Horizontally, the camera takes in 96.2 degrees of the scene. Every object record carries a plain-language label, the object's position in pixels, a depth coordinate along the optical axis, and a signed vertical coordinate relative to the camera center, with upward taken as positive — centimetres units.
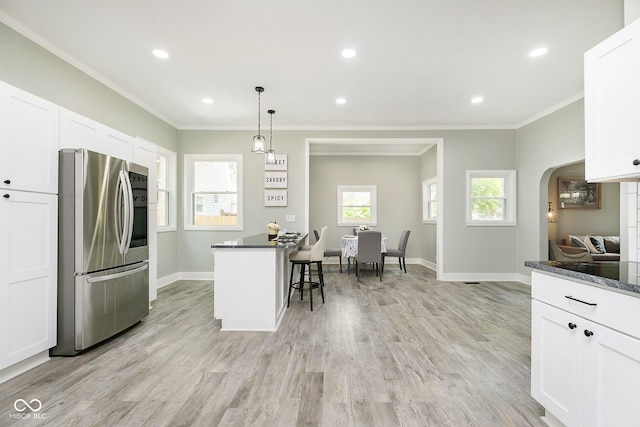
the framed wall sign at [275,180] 530 +63
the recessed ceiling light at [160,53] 294 +167
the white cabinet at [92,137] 258 +78
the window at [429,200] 678 +35
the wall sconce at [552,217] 668 -5
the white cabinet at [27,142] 208 +56
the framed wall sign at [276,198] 529 +30
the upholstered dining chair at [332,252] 613 -81
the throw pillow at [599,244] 597 -61
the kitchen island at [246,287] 301 -77
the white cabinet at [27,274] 206 -46
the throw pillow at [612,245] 609 -64
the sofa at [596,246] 577 -66
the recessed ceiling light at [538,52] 290 +168
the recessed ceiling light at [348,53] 291 +166
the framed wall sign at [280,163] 530 +94
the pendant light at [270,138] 415 +138
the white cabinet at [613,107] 139 +56
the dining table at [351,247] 588 -67
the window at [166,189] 498 +45
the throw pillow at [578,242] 600 -58
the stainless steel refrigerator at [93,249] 246 -32
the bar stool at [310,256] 372 -55
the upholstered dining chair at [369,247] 541 -62
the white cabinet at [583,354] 114 -64
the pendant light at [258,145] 366 +89
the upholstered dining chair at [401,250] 610 -78
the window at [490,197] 537 +33
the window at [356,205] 758 +25
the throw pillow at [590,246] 593 -65
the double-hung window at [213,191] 542 +43
